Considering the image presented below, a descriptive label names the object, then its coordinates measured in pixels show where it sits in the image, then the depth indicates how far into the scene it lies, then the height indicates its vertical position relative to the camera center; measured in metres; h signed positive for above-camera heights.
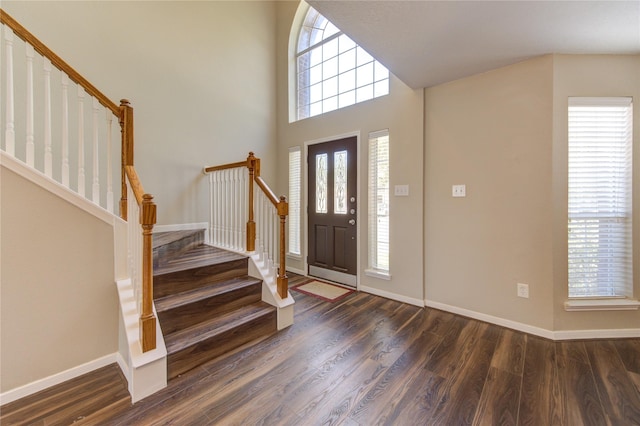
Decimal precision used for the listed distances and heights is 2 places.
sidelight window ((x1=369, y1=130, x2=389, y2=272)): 3.22 +0.13
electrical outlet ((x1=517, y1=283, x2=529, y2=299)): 2.38 -0.73
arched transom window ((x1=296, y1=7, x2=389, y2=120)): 3.45 +2.03
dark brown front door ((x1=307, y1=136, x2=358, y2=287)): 3.53 +0.02
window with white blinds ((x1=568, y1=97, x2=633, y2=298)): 2.28 +0.11
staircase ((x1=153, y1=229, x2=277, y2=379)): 1.89 -0.76
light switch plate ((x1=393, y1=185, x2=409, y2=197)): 3.02 +0.24
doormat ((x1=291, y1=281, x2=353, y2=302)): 3.21 -1.03
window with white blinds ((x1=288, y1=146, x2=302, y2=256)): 4.16 +0.20
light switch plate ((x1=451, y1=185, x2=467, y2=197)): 2.69 +0.21
